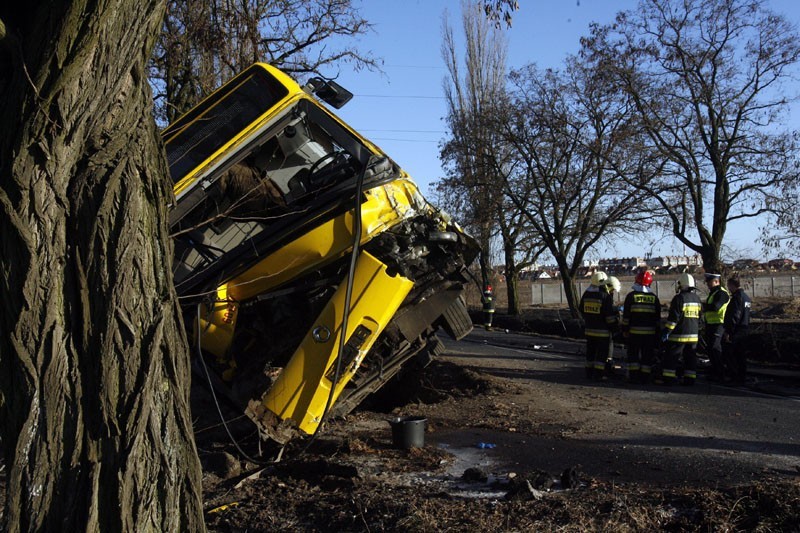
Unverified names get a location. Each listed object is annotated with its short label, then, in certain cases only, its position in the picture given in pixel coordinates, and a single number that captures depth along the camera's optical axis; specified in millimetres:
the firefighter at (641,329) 10281
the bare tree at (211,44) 13172
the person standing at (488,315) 21984
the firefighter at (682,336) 9914
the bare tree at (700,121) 20297
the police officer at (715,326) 10602
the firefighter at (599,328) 10492
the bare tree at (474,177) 25469
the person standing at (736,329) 10195
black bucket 6043
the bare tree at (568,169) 22500
